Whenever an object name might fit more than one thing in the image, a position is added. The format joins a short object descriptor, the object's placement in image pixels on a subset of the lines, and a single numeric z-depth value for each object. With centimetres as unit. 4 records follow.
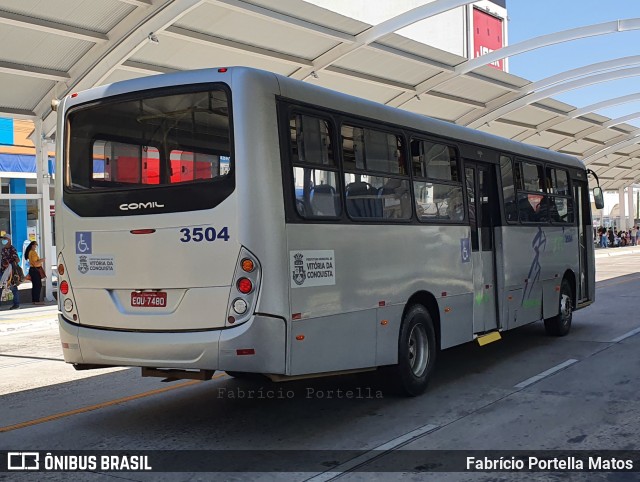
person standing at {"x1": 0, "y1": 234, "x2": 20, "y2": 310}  1878
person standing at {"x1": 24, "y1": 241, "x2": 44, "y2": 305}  1908
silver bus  608
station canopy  1611
